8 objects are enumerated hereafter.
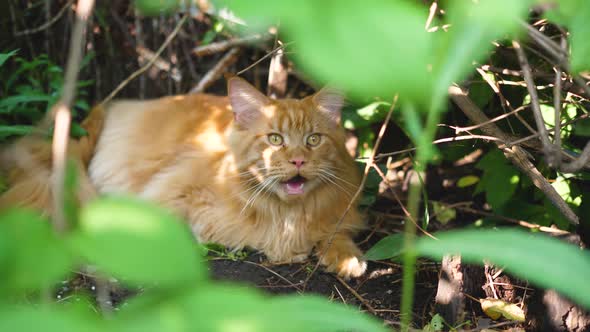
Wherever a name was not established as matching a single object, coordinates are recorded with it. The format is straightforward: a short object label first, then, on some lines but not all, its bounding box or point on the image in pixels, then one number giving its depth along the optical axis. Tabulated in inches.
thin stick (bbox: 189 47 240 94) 153.9
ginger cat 115.4
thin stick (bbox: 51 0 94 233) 27.6
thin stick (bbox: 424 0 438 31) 61.6
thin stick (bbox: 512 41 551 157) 61.6
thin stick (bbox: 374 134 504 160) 81.8
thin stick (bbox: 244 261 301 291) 104.7
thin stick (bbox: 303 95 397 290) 102.5
